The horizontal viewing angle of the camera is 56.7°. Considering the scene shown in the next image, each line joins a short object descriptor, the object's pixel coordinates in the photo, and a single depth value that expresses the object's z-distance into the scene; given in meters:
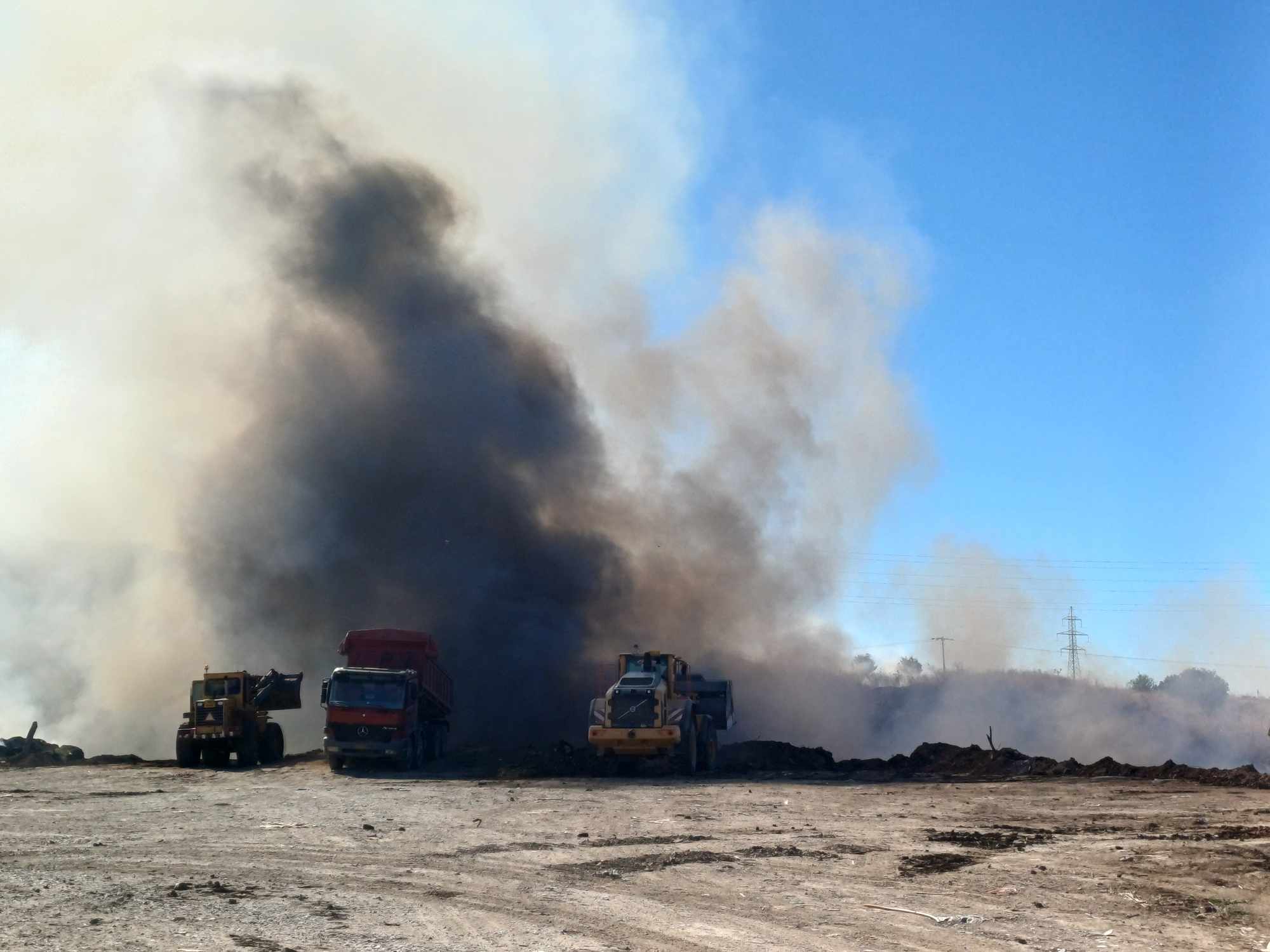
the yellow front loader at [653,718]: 31.86
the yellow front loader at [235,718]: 36.50
